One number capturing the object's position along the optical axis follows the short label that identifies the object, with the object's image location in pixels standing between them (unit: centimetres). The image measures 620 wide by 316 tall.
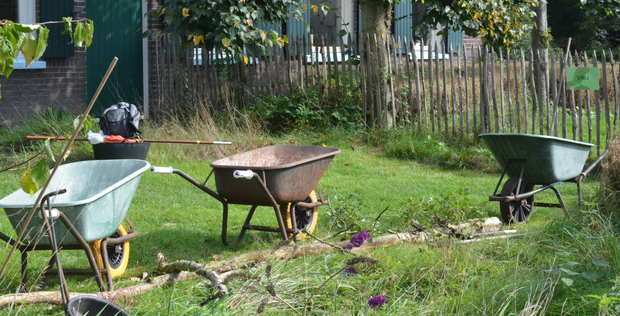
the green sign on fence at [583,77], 680
